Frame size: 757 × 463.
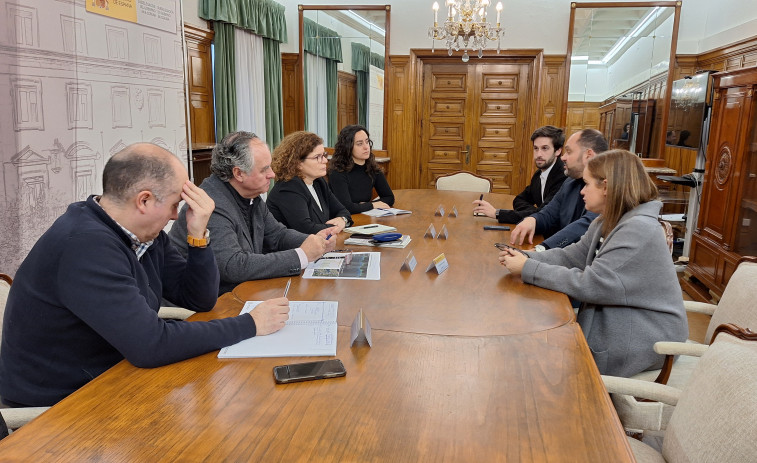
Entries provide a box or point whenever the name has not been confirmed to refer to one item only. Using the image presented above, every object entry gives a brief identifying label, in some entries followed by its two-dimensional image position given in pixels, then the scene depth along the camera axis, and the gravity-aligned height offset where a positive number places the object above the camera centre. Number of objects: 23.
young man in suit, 3.65 -0.28
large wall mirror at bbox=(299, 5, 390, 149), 6.95 +0.72
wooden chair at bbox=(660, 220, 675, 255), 2.42 -0.46
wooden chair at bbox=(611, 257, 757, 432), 1.52 -0.69
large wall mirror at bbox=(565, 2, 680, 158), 6.29 +0.67
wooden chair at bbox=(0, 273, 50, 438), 1.28 -0.68
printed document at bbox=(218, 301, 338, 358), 1.35 -0.55
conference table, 0.98 -0.56
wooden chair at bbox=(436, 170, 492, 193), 5.56 -0.56
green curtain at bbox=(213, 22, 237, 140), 5.51 +0.42
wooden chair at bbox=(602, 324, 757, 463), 1.06 -0.57
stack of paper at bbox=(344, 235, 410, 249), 2.66 -0.57
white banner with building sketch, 2.41 +0.10
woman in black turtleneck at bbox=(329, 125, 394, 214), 4.30 -0.35
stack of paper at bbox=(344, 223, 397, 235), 2.93 -0.56
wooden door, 6.94 +0.07
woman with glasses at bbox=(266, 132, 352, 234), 3.02 -0.33
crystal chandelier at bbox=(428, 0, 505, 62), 5.13 +0.92
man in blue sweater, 1.24 -0.42
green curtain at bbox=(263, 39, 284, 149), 6.46 +0.33
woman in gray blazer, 1.85 -0.51
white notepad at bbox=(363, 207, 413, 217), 3.68 -0.58
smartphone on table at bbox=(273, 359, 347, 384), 1.23 -0.55
